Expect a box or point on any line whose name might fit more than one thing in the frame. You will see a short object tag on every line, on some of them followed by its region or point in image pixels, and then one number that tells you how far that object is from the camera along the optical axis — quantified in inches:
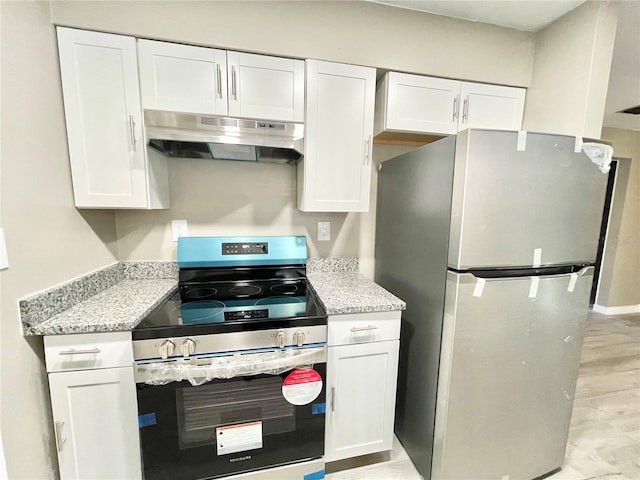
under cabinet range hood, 50.1
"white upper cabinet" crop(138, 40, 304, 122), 49.5
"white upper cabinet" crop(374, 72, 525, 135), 59.7
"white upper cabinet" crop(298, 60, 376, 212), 55.6
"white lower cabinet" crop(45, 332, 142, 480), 40.3
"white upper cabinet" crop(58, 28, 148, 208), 47.0
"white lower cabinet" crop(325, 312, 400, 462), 50.0
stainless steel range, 42.5
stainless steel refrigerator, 43.9
